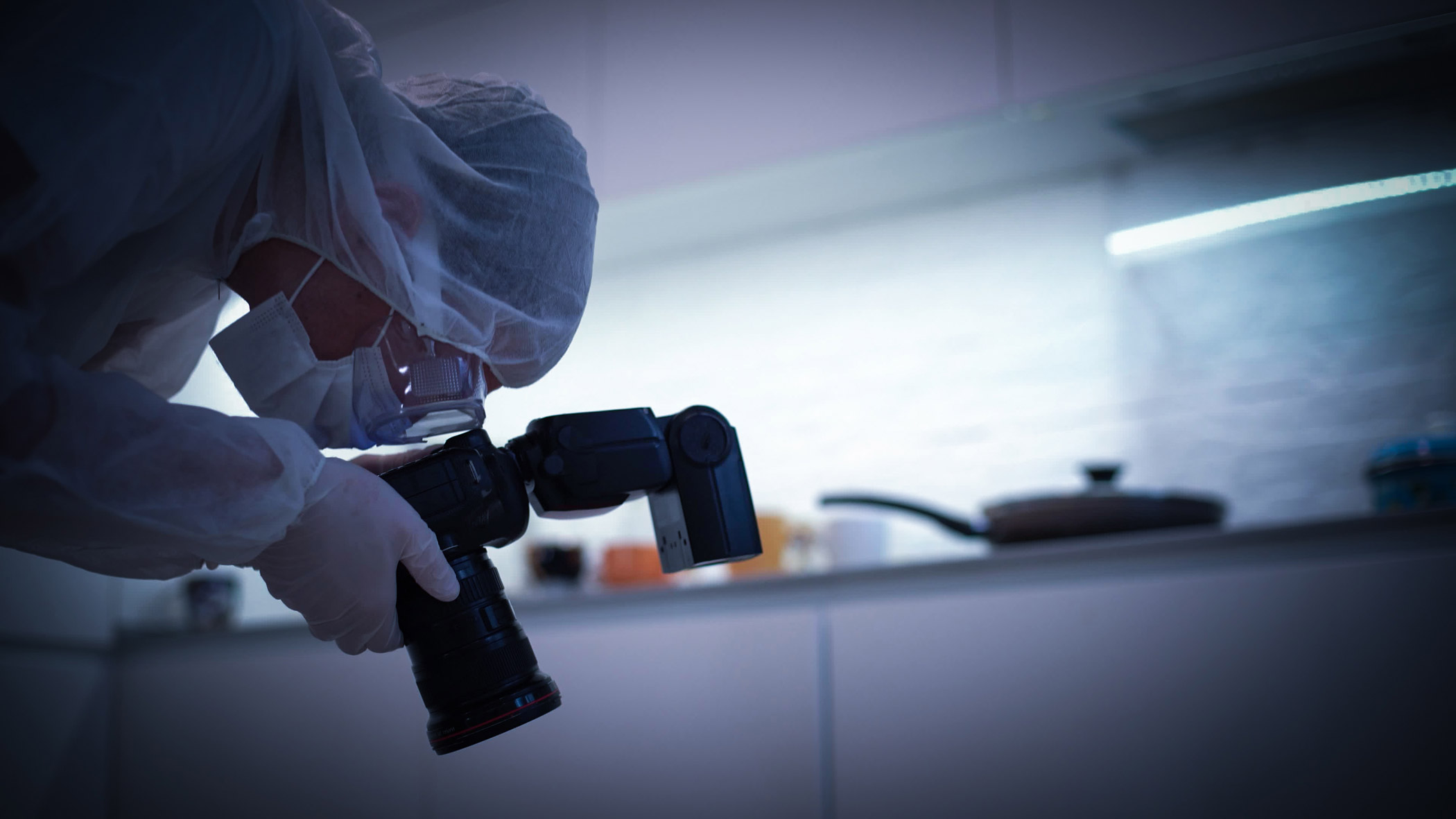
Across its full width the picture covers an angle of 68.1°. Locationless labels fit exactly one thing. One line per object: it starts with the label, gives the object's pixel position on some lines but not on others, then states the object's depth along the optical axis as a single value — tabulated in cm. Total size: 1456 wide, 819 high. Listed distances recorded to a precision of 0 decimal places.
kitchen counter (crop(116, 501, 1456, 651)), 118
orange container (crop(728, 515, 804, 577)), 177
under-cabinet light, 163
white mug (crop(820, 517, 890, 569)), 171
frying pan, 138
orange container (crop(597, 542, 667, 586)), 180
